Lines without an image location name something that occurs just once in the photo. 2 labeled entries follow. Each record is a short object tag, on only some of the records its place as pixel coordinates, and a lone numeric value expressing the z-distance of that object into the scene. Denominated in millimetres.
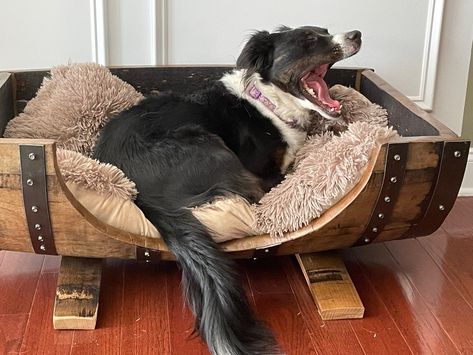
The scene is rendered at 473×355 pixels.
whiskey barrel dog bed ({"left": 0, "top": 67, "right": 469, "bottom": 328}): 1450
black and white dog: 1475
